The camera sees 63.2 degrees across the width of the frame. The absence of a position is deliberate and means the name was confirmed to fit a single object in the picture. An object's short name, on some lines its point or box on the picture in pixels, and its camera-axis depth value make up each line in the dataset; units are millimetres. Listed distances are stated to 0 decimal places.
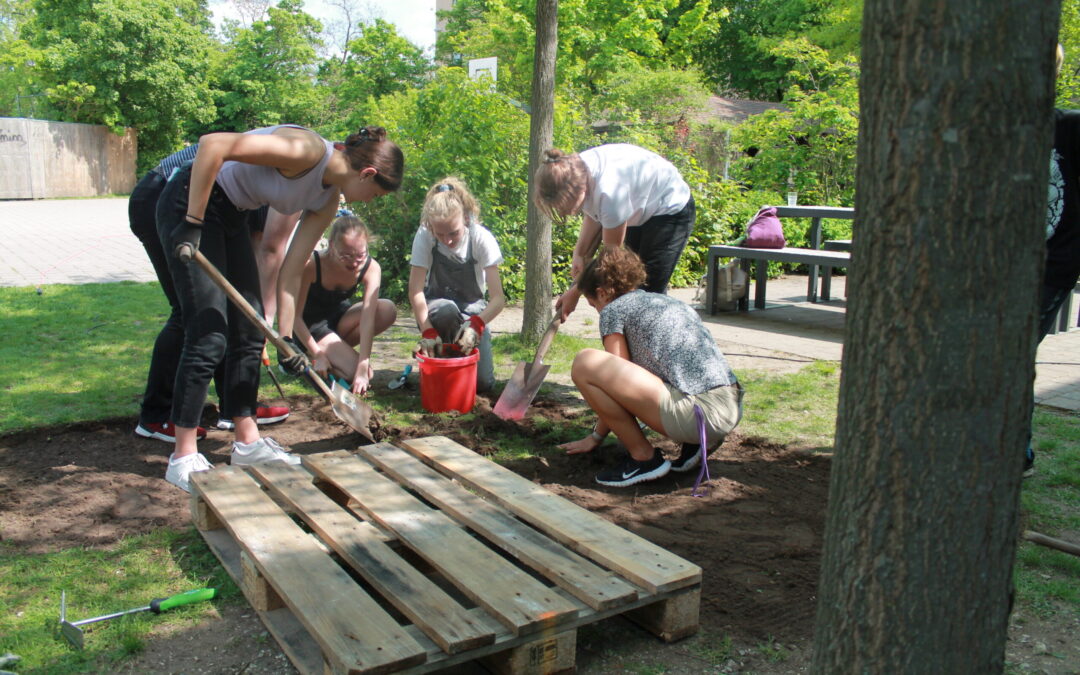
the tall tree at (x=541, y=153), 5996
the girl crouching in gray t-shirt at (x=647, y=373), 3439
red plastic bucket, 4586
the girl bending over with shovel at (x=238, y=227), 3375
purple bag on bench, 8227
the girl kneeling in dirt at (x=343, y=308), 4699
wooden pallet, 2170
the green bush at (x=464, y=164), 7766
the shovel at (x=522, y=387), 4453
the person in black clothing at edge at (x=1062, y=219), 3473
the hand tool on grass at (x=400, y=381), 5267
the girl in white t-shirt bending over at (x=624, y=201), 4086
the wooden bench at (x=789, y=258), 7668
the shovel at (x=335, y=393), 3499
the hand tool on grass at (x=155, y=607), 2396
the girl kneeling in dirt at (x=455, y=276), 4746
